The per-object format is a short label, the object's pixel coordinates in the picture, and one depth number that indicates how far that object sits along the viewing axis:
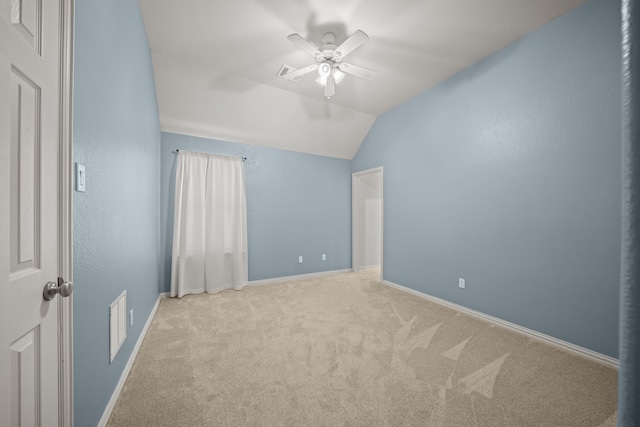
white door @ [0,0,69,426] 0.74
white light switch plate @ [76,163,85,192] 1.11
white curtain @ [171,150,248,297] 3.40
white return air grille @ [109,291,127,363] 1.49
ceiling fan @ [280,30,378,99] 2.05
